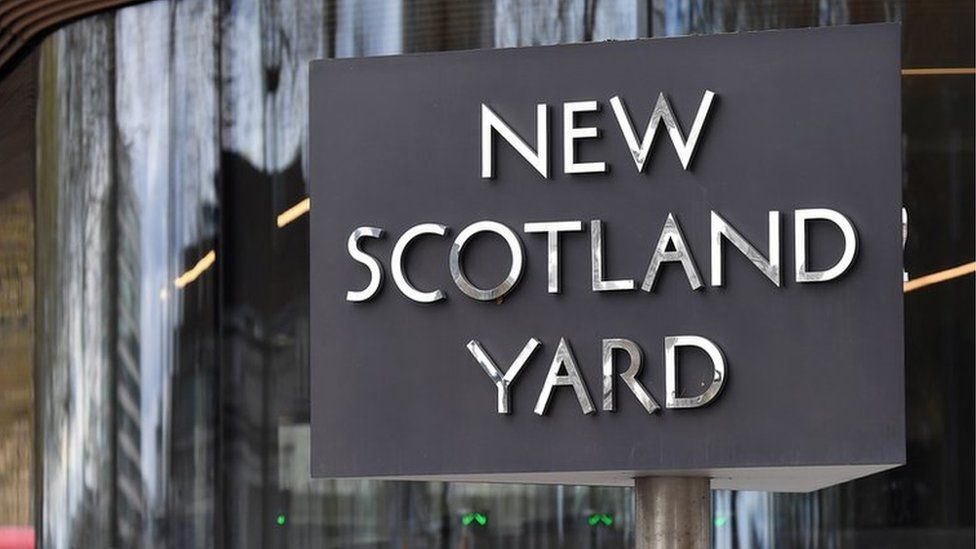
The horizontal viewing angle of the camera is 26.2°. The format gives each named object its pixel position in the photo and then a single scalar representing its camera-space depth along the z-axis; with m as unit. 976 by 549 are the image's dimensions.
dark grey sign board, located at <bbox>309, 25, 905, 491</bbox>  8.14
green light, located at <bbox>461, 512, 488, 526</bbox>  15.89
